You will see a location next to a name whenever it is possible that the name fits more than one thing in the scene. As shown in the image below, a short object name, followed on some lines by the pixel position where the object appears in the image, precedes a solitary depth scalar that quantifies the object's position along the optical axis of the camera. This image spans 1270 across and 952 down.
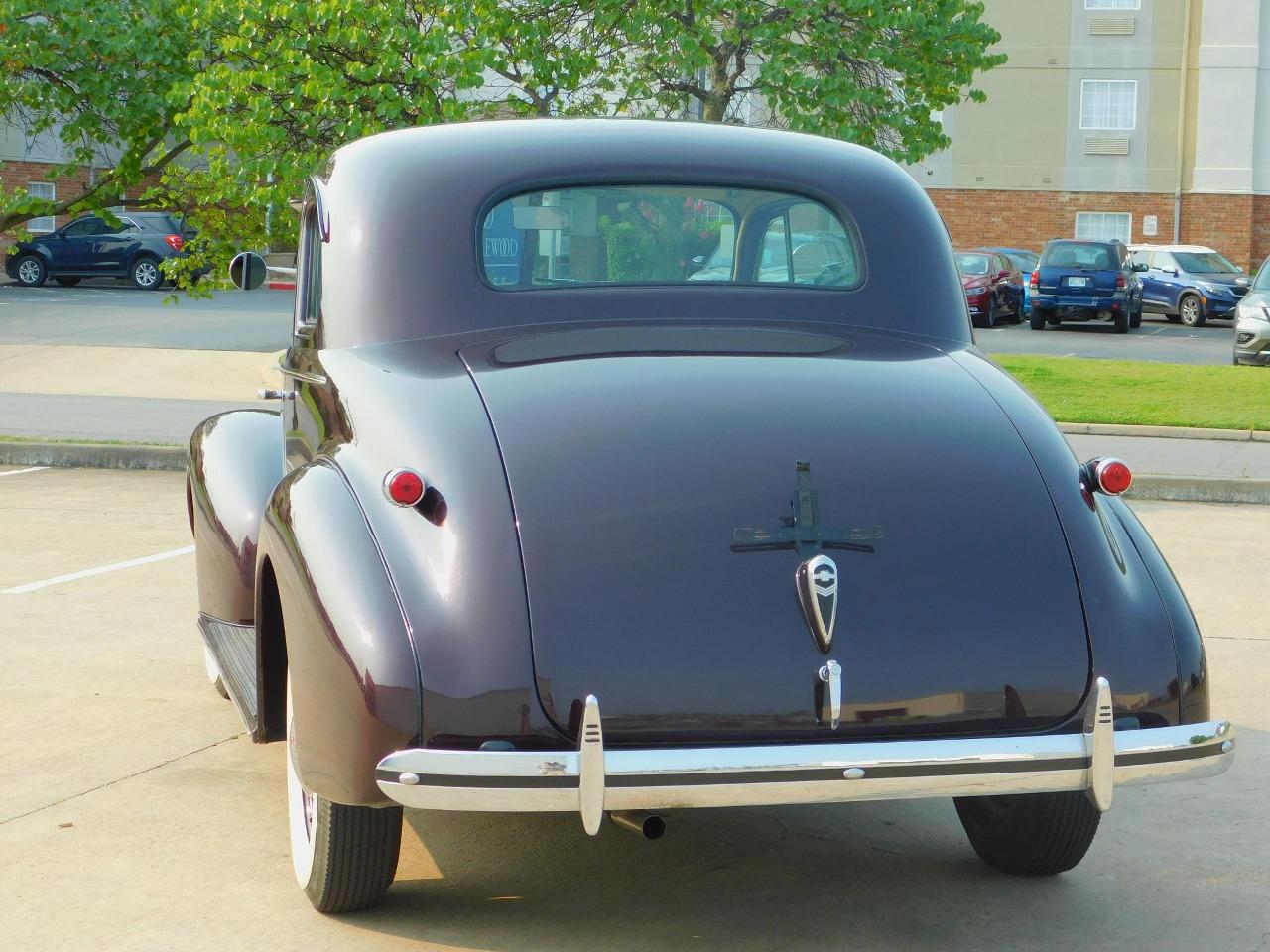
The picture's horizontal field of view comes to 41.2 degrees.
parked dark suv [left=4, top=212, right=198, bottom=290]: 35.47
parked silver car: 20.72
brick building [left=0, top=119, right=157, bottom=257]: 38.41
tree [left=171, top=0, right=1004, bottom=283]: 14.26
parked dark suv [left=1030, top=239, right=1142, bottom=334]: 30.53
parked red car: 31.00
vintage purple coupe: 3.39
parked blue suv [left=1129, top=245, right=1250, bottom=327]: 33.16
